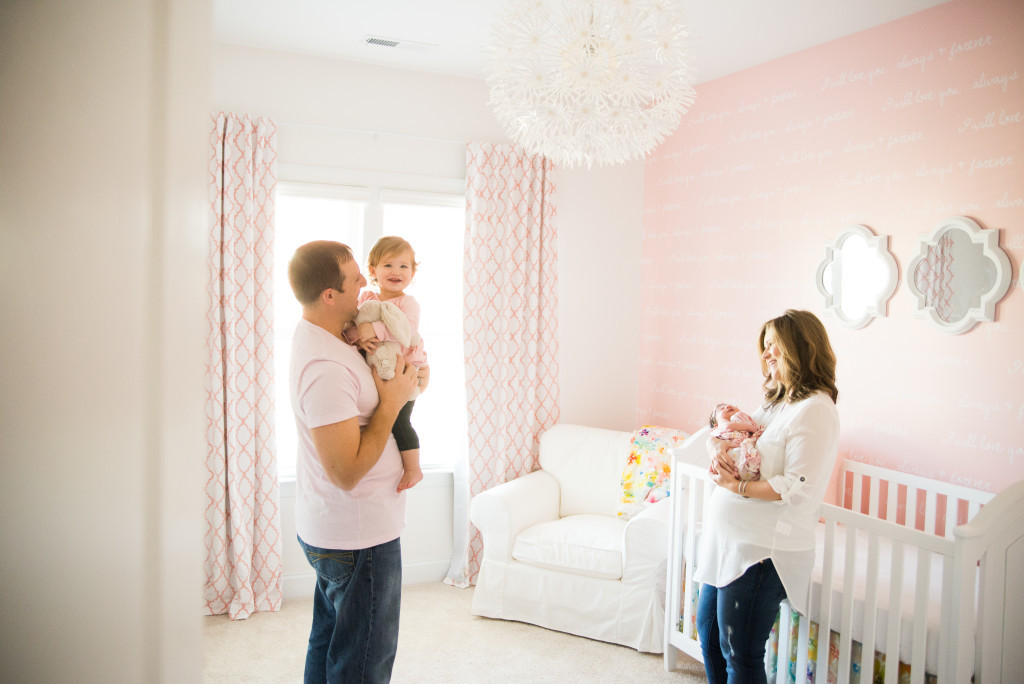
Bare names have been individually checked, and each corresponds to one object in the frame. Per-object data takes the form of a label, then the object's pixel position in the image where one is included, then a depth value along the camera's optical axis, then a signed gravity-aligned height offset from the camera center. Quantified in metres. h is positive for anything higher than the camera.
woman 1.81 -0.53
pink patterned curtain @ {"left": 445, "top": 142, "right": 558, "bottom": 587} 3.60 -0.04
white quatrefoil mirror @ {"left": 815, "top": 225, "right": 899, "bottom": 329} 2.78 +0.20
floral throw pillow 3.24 -0.78
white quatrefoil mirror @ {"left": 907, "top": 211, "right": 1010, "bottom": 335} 2.40 +0.20
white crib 1.74 -0.81
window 3.40 +0.24
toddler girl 1.84 +0.09
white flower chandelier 1.85 +0.70
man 1.47 -0.43
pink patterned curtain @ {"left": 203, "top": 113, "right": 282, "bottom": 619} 3.10 -0.38
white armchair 2.86 -1.09
